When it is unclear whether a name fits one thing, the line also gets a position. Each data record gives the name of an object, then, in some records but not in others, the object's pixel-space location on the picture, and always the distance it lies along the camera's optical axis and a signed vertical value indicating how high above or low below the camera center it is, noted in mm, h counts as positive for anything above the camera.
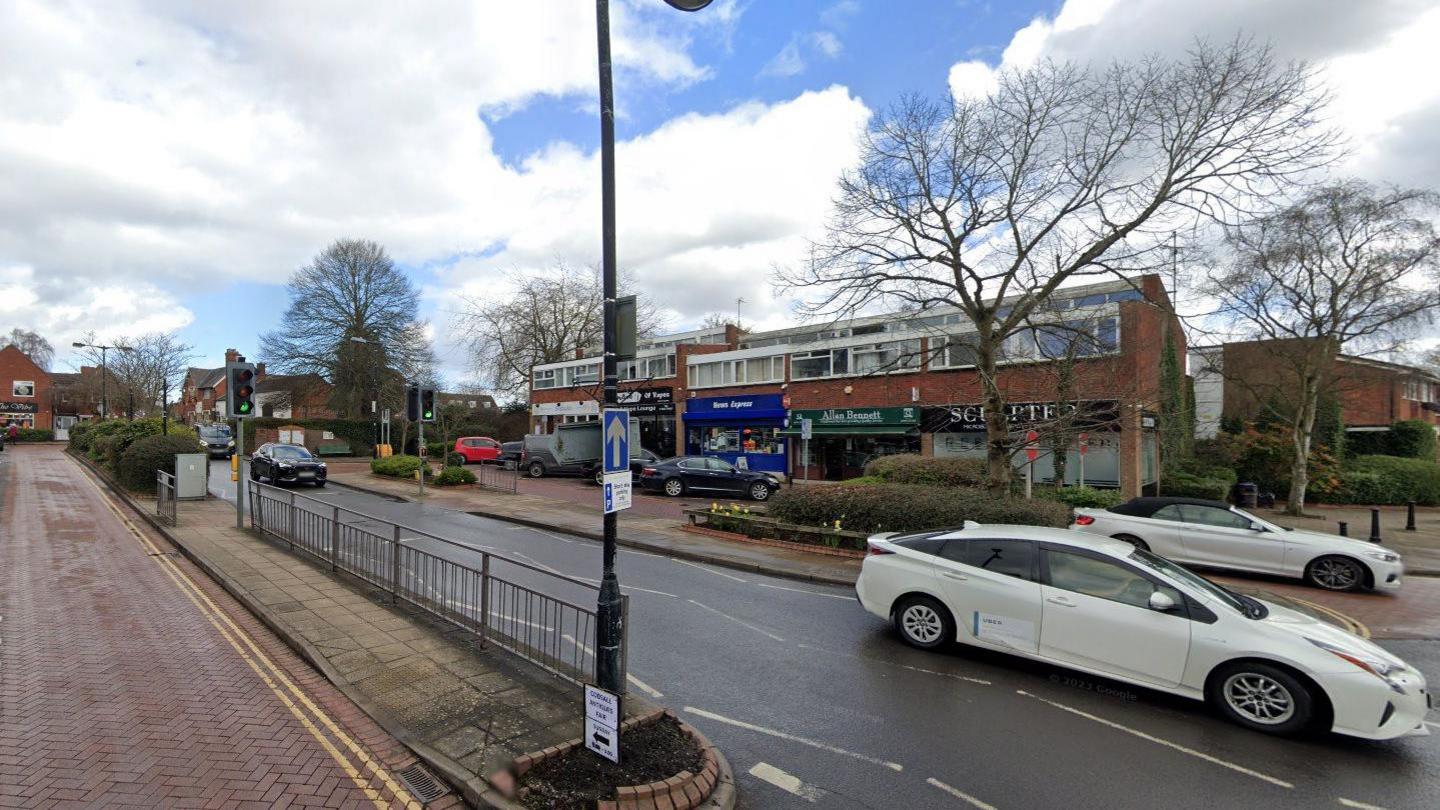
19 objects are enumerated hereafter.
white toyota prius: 4883 -1792
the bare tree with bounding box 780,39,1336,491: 11523 +4055
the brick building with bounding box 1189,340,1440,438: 22375 +1140
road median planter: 3770 -2104
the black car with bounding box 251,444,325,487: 22703 -1517
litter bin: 22312 -2654
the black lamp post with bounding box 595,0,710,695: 4531 +445
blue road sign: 4648 -149
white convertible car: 9891 -2029
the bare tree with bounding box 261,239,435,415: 44219 +6007
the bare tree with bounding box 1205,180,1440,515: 17719 +3614
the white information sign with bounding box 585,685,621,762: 4004 -1841
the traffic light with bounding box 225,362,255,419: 13047 +601
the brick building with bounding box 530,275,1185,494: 18953 +935
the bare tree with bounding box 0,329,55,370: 79562 +9274
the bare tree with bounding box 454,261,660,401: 49500 +6813
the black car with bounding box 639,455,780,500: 21312 -1974
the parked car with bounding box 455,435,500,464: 35531 -1563
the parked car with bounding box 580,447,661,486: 24484 -1732
